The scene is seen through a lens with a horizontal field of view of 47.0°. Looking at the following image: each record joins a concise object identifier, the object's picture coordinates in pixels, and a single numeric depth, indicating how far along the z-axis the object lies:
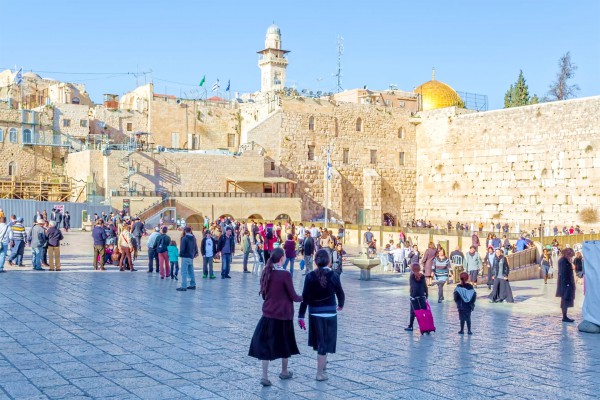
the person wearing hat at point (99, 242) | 14.38
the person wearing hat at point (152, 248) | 14.38
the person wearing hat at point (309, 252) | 15.46
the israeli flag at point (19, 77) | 37.25
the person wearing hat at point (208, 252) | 13.62
